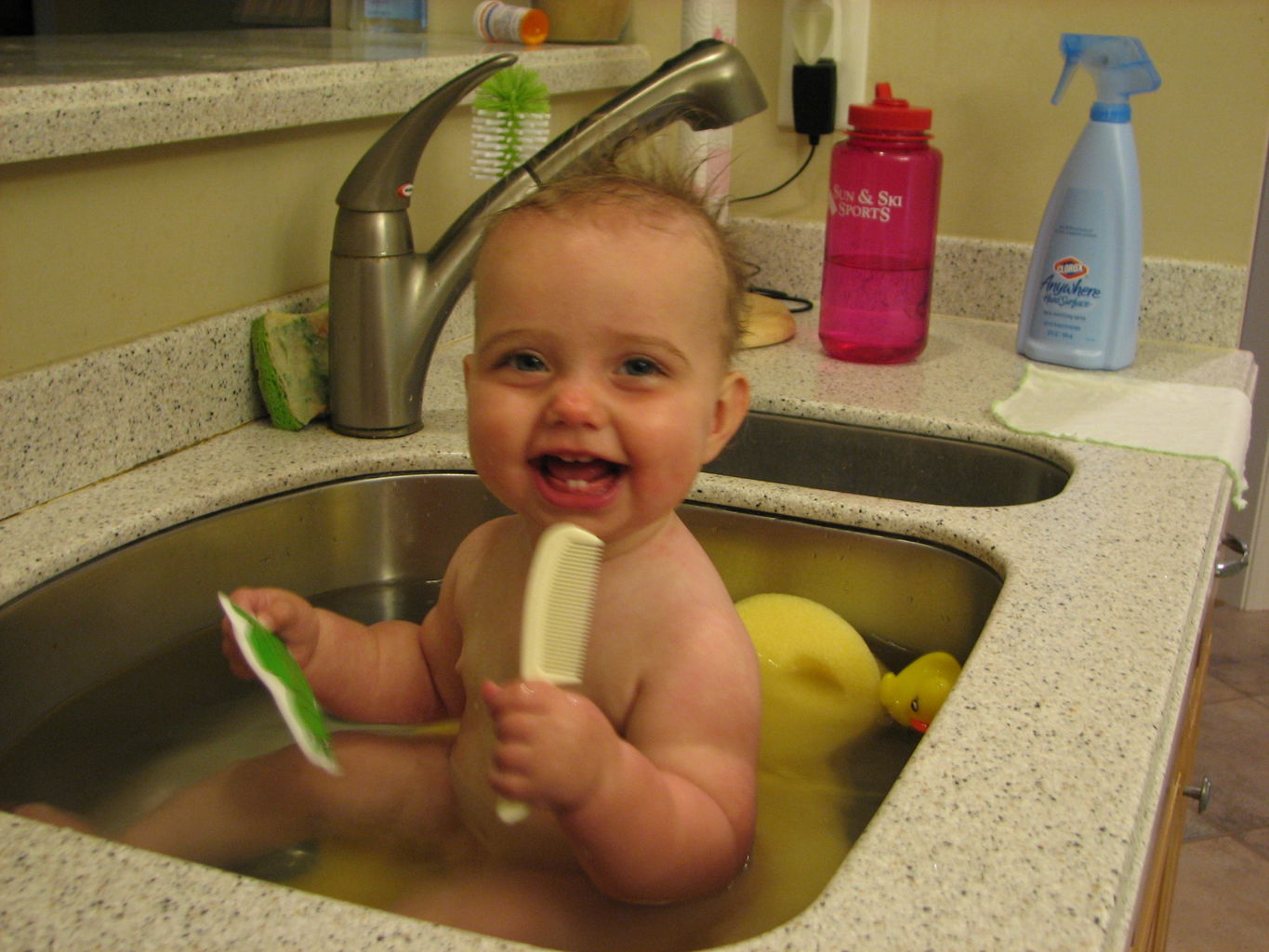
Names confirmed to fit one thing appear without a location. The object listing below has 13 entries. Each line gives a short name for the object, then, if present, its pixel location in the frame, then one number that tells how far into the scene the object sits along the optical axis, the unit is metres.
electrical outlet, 1.46
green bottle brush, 1.04
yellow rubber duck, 0.88
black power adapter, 1.47
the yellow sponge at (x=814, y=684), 0.91
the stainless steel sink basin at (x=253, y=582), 0.79
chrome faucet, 0.99
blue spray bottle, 1.23
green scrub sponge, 1.05
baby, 0.65
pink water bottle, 1.30
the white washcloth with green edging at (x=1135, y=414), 1.06
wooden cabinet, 0.83
